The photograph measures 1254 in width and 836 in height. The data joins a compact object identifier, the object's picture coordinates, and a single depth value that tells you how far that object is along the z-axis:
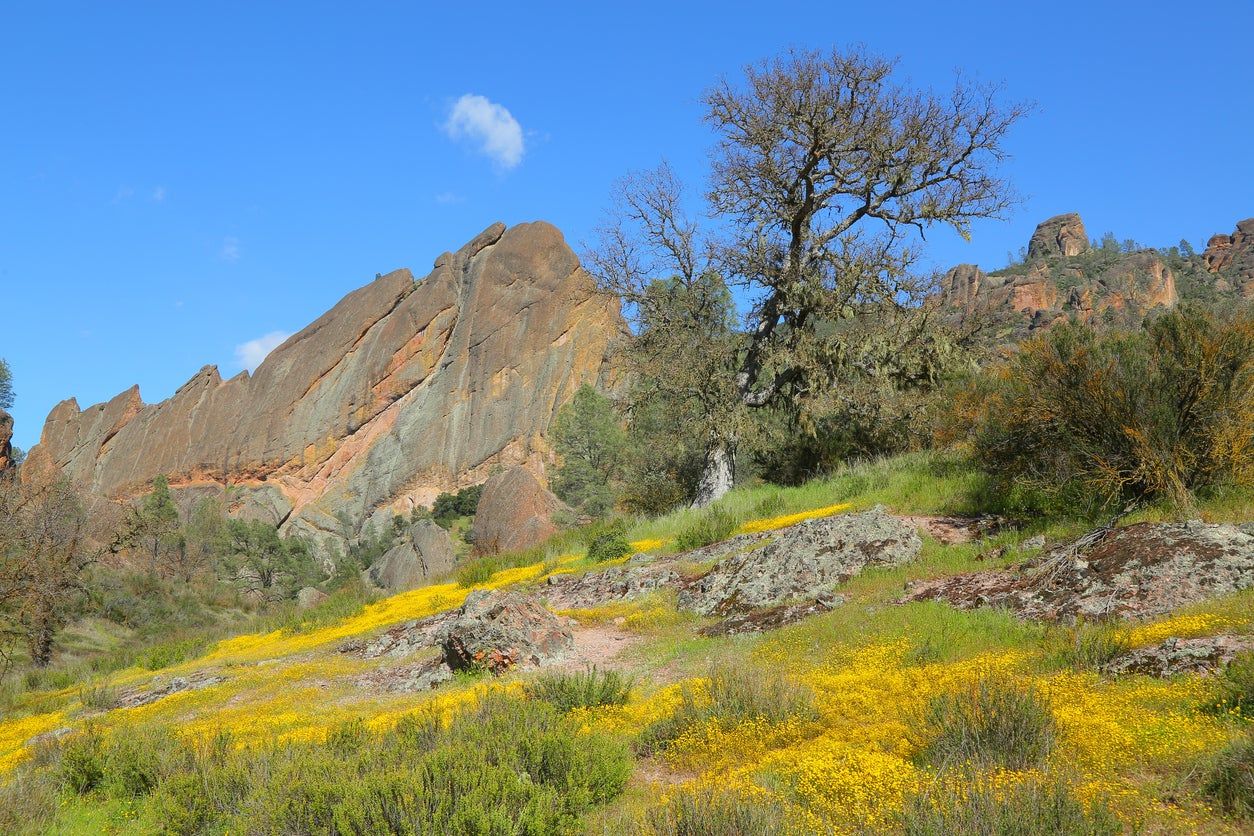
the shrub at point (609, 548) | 16.44
